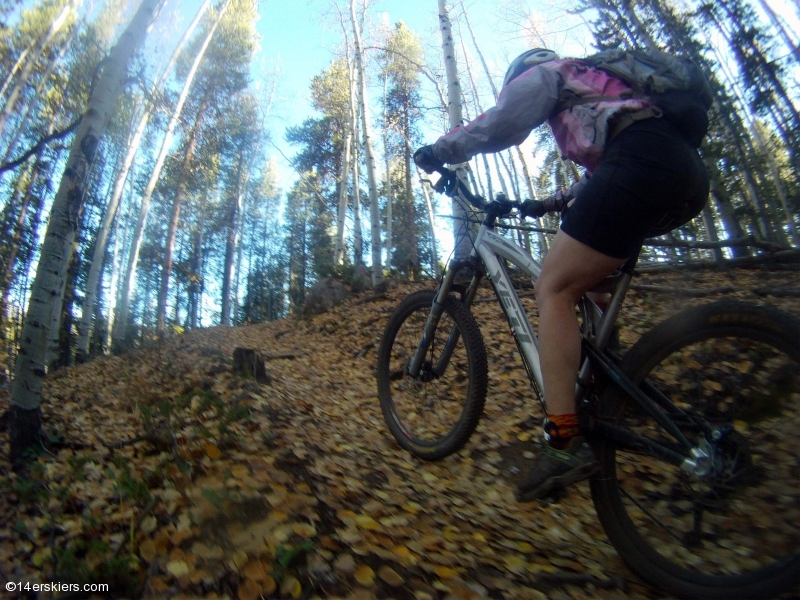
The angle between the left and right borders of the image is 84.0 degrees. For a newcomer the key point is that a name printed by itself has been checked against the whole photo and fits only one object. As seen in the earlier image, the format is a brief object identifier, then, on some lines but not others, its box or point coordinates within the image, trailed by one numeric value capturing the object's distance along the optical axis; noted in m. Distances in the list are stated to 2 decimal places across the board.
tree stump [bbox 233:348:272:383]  4.30
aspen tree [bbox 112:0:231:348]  13.63
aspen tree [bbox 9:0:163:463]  3.67
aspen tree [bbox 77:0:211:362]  12.01
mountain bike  1.36
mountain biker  1.57
